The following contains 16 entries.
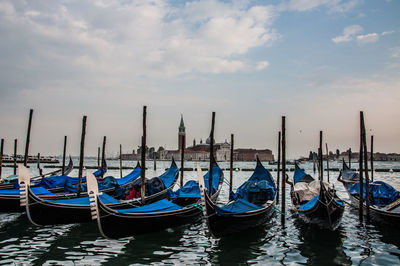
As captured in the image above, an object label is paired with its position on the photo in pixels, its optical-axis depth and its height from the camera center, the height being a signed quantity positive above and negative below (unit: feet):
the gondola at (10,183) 39.49 -4.09
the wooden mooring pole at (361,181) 29.31 -2.10
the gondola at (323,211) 25.32 -4.34
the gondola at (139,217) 21.44 -4.72
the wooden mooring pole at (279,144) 41.29 +1.61
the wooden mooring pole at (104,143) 61.46 +1.75
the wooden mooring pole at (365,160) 28.98 -0.25
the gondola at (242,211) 22.72 -4.29
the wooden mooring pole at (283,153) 30.34 +0.28
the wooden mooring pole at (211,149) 35.19 +0.62
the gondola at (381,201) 26.12 -4.14
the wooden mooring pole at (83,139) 35.17 +1.48
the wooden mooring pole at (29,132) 44.12 +2.61
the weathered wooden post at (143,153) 30.45 +0.05
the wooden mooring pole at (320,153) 39.46 +0.58
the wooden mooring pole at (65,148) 54.41 +0.69
